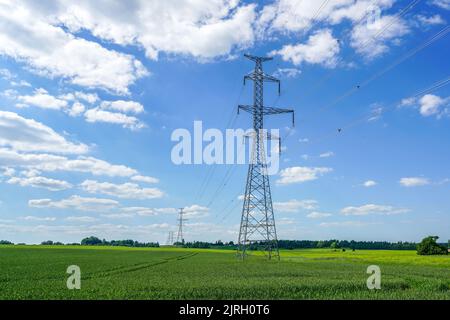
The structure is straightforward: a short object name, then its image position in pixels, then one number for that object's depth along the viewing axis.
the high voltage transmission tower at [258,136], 55.53
